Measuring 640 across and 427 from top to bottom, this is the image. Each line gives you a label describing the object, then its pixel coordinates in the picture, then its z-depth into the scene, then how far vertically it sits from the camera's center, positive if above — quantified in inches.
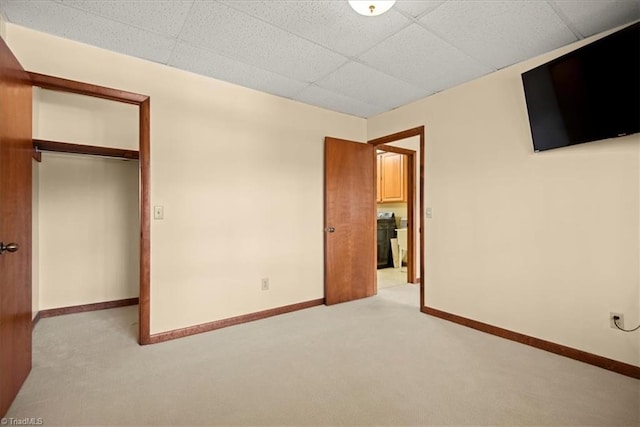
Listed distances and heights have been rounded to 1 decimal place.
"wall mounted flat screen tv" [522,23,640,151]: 72.9 +31.0
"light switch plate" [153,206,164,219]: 100.2 +1.0
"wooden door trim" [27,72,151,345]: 97.4 +1.3
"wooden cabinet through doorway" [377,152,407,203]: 221.6 +26.3
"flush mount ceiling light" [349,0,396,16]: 64.6 +43.8
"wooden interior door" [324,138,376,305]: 142.6 -3.2
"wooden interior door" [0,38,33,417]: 63.2 -2.3
